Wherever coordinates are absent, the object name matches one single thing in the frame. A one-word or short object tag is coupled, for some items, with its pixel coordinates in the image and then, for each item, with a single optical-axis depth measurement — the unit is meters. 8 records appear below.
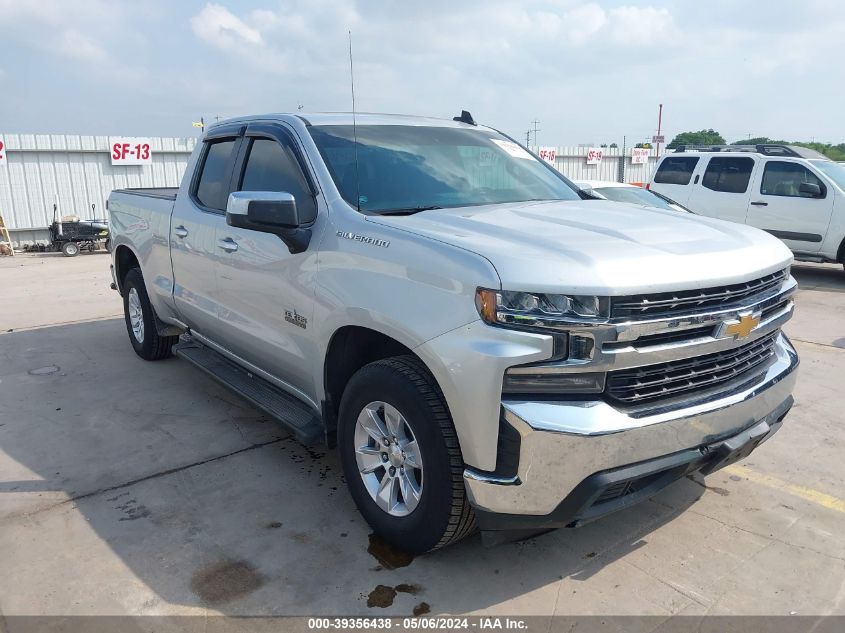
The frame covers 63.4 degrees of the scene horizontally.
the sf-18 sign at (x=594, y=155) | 23.53
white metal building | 14.92
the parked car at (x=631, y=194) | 8.91
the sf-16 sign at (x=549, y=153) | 21.41
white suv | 10.27
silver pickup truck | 2.44
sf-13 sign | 15.98
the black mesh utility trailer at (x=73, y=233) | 14.38
